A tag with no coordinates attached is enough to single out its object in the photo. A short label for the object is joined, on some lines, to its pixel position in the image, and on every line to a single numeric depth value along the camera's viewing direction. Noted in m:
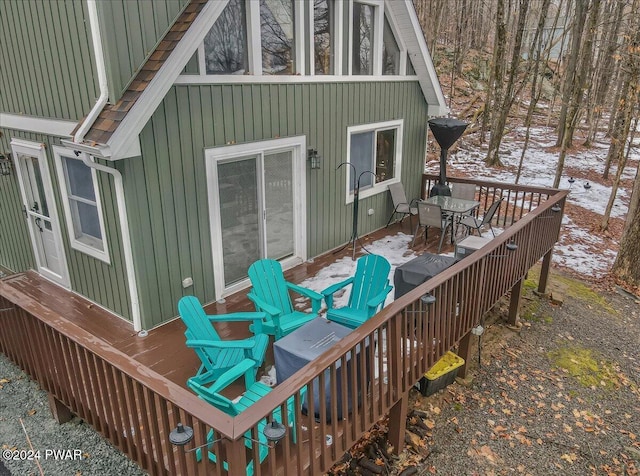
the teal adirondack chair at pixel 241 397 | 3.08
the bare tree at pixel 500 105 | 13.70
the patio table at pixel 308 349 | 3.56
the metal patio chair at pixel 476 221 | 7.48
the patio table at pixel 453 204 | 7.50
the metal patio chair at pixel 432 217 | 7.37
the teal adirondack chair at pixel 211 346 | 4.01
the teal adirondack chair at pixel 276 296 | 4.73
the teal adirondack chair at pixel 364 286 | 4.90
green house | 4.35
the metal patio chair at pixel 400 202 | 8.45
